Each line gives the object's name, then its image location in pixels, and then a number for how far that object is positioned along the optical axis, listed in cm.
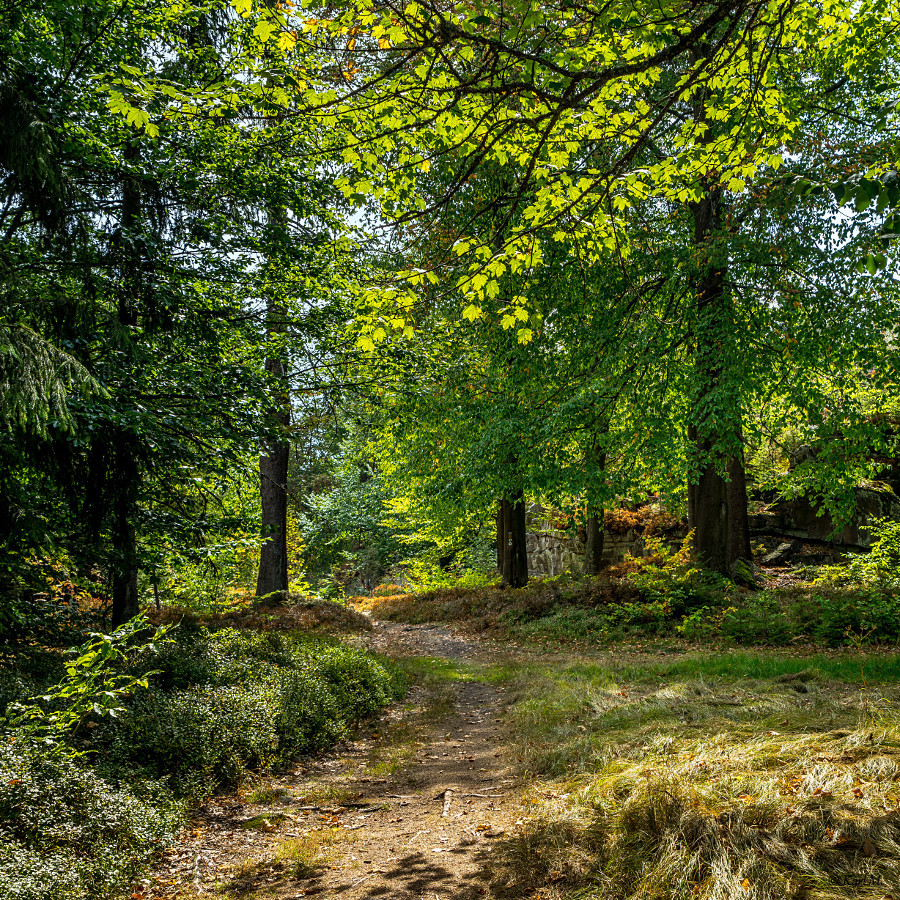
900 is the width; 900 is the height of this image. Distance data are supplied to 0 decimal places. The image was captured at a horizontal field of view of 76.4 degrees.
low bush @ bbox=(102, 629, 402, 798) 516
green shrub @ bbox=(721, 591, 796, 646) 1005
